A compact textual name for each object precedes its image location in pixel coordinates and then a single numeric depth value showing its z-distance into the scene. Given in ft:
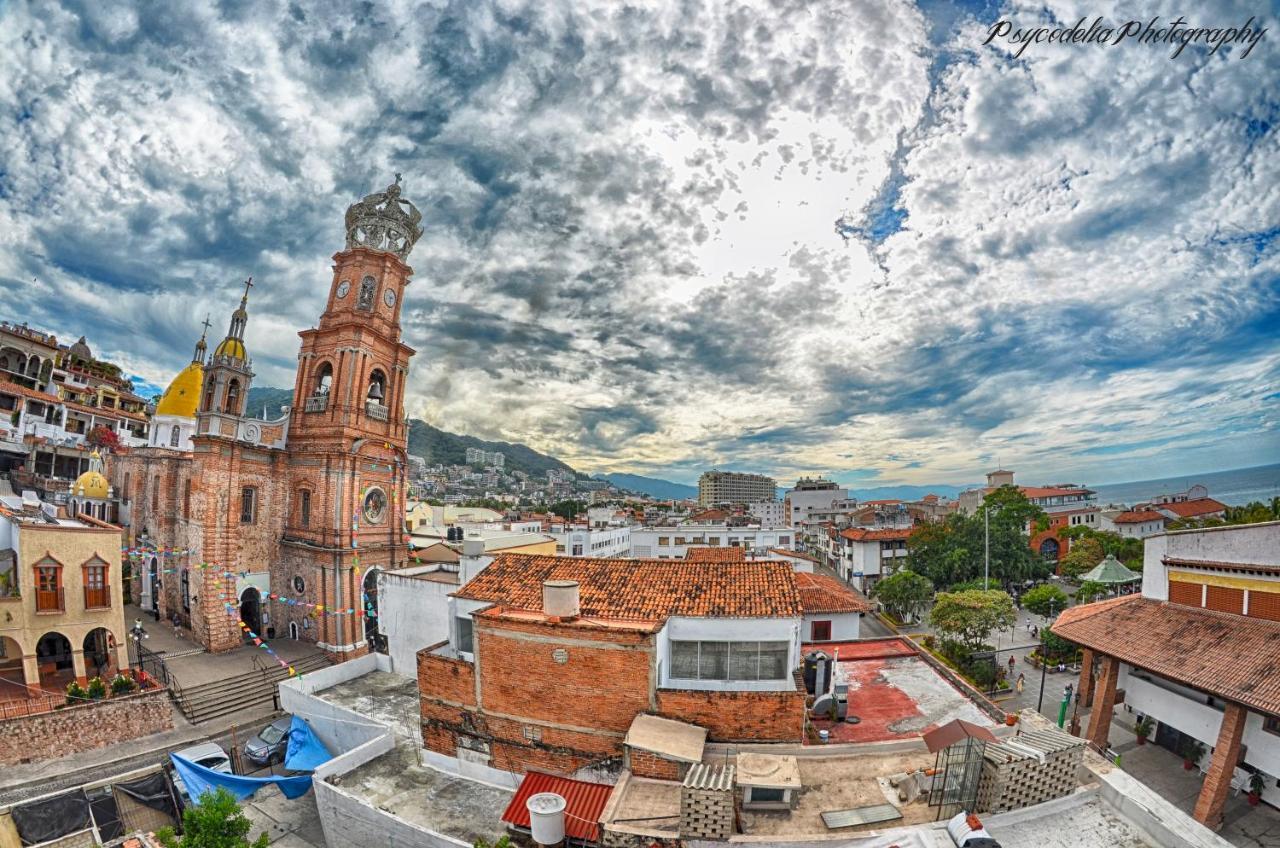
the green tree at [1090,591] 113.50
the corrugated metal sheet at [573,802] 35.78
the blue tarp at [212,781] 50.93
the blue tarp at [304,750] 55.98
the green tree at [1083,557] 145.48
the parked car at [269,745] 60.24
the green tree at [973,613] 89.30
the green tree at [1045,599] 113.80
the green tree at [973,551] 145.38
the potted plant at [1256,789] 48.32
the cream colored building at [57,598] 65.41
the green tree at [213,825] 36.50
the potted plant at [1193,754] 55.50
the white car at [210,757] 58.13
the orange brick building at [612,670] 40.11
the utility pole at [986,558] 123.34
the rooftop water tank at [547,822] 34.78
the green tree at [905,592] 124.67
